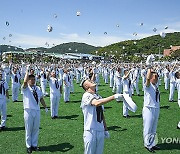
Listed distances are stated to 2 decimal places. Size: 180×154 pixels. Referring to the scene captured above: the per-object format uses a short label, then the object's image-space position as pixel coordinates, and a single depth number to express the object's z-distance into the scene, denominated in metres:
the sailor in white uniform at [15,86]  18.38
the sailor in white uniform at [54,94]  13.14
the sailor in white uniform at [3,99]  10.39
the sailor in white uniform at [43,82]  21.19
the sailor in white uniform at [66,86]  17.93
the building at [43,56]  64.31
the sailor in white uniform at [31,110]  7.95
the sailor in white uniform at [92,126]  5.28
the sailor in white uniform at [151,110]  8.18
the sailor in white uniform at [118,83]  19.87
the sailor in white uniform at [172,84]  18.45
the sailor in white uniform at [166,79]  25.12
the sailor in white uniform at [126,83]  14.24
